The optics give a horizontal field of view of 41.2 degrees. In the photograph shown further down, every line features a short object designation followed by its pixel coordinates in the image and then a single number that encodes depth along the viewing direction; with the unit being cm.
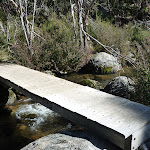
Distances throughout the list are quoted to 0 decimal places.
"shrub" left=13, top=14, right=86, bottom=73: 633
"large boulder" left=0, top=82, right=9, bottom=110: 480
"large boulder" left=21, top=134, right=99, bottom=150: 182
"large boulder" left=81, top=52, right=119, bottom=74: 741
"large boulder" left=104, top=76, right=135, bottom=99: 411
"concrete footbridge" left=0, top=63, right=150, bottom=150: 188
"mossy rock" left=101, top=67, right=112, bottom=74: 739
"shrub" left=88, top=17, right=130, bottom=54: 881
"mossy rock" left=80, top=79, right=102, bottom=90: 566
